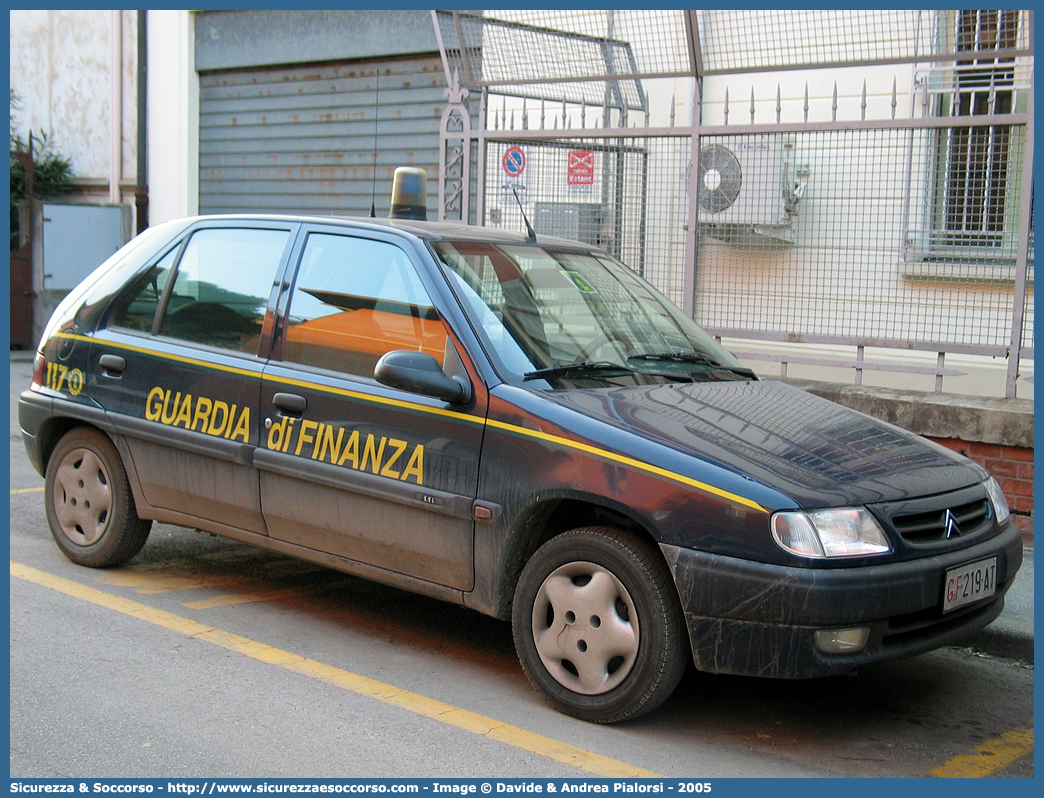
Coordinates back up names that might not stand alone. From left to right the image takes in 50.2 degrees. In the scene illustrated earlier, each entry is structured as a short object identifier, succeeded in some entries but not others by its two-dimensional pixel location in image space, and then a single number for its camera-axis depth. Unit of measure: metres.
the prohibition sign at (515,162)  8.34
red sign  7.98
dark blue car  3.54
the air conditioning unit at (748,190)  7.17
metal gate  6.71
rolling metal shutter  12.07
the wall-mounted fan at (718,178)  7.41
